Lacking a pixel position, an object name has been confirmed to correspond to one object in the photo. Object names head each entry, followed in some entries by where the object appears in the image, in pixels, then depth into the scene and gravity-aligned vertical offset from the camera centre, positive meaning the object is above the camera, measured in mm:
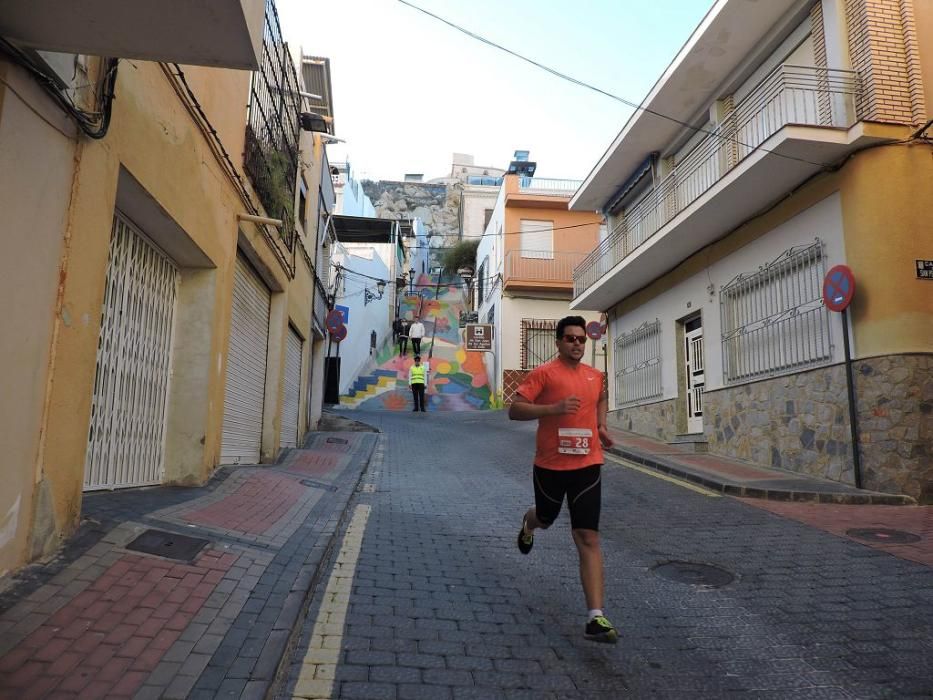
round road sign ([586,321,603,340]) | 18844 +2990
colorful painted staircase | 23859 +2110
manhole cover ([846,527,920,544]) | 6145 -856
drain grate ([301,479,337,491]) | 8423 -658
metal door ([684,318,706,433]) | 13883 +1353
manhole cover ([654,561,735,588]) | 4746 -971
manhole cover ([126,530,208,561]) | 4379 -767
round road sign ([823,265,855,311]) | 8812 +2037
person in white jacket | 25844 +3822
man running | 3613 +4
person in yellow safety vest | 21156 +1620
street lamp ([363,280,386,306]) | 29125 +6055
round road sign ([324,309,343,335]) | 17484 +2893
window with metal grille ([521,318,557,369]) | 24859 +3594
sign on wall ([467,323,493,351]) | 26359 +3837
